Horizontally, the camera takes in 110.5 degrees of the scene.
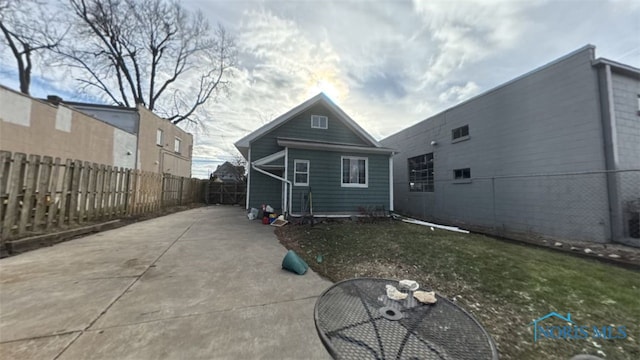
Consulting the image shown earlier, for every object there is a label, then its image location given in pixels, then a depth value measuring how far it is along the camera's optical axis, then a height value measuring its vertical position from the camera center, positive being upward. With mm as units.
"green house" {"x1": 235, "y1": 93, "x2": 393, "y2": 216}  8883 +1153
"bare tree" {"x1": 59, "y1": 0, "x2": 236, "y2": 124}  14547 +10093
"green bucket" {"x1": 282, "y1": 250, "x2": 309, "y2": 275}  3617 -1207
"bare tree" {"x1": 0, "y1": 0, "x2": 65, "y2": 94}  10797 +8536
